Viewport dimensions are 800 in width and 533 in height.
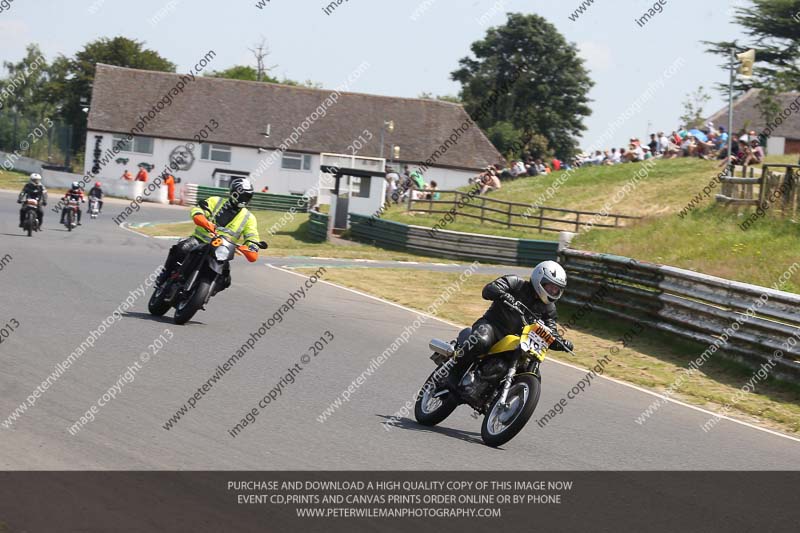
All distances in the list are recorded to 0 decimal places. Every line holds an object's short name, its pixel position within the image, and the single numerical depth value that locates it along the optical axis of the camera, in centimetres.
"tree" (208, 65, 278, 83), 11475
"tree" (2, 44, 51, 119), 11775
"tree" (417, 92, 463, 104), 12381
